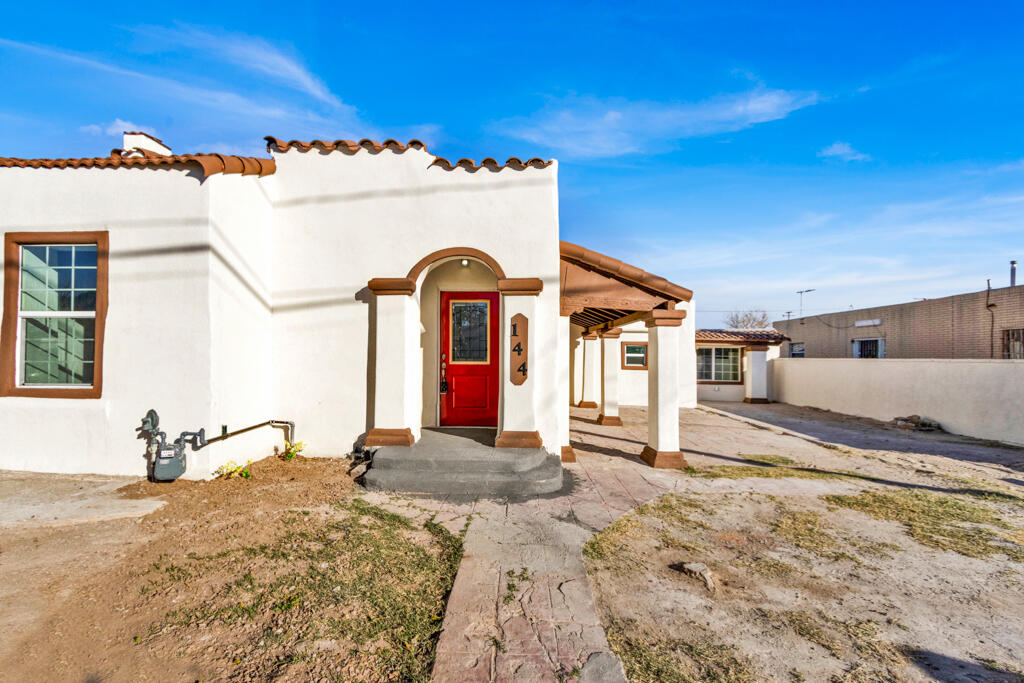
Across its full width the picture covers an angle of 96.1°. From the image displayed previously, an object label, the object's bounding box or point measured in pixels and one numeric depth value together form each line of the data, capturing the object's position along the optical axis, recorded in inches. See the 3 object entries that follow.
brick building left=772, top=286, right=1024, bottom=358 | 547.5
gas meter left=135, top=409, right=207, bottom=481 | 195.3
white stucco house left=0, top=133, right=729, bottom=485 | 205.2
